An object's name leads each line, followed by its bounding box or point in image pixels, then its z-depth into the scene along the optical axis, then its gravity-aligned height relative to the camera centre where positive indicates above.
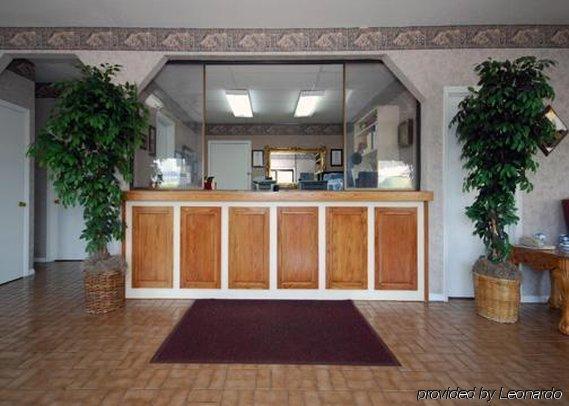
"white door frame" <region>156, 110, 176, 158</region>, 4.24 +0.85
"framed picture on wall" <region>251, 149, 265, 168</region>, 8.48 +1.04
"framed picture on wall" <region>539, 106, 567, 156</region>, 3.83 +0.80
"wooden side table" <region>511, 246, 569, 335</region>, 2.99 -0.54
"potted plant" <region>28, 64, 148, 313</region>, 3.19 +0.43
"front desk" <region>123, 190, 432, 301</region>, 3.88 -0.48
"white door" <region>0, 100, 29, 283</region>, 4.51 +0.13
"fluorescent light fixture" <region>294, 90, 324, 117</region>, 6.21 +1.86
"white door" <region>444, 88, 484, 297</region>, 3.97 -0.34
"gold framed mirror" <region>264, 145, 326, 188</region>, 8.44 +0.95
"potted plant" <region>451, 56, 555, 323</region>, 3.03 +0.46
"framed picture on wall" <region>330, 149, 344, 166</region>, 8.43 +1.04
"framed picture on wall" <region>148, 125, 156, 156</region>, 4.11 +0.69
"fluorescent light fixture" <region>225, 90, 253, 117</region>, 6.16 +1.84
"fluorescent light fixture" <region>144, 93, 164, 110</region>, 4.14 +1.15
